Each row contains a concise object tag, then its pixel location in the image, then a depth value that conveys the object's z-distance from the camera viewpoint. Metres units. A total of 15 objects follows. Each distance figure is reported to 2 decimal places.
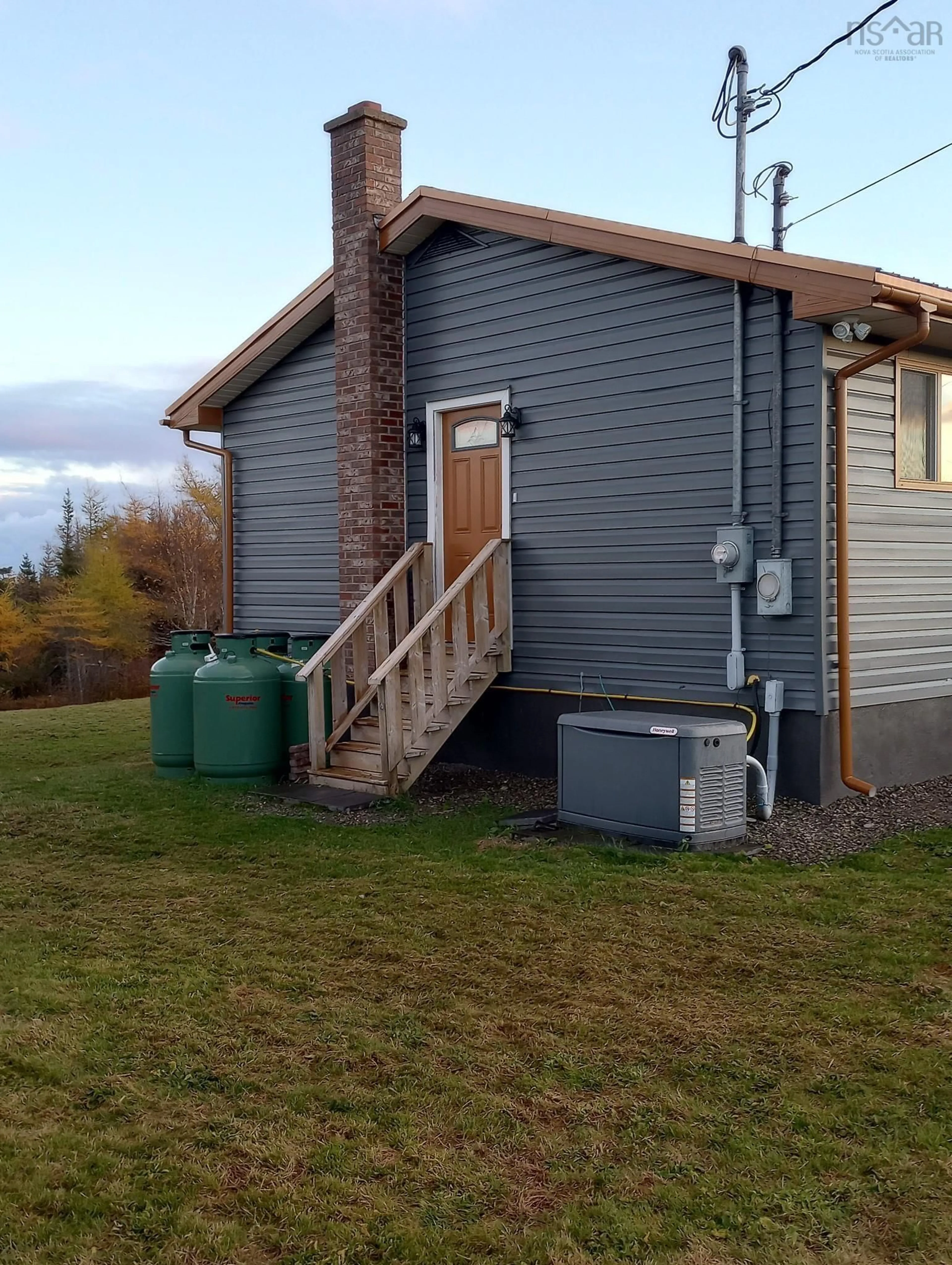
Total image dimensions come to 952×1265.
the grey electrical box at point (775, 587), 7.09
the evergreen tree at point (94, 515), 42.56
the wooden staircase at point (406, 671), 7.96
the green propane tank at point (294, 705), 8.91
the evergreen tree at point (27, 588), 43.72
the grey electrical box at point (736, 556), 7.27
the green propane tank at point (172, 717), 9.34
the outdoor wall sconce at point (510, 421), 8.91
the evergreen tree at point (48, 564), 45.09
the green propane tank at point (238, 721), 8.70
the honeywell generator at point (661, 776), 6.29
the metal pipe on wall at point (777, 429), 7.15
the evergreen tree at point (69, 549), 43.50
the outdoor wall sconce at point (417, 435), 9.68
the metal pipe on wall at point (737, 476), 7.36
